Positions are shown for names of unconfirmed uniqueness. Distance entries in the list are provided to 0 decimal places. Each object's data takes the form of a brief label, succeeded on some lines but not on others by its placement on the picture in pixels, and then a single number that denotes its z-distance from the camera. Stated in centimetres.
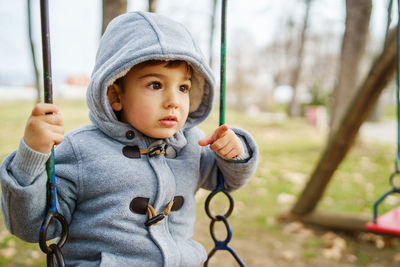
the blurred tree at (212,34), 427
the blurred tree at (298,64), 1127
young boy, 126
